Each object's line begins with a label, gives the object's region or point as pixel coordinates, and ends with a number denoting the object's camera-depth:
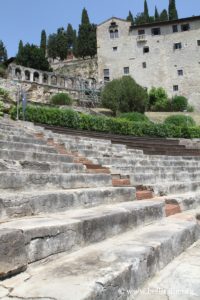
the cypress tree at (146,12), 75.06
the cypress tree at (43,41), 78.26
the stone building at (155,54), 60.19
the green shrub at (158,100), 54.34
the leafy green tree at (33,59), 63.62
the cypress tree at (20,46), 66.18
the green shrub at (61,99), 46.87
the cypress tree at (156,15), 77.43
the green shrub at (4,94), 38.38
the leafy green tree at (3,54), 75.94
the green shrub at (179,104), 53.75
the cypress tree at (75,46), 74.46
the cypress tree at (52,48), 78.06
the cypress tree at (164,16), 75.35
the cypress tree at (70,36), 85.62
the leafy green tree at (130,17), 80.19
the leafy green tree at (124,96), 46.38
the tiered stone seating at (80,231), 2.47
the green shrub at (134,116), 36.53
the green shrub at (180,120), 37.50
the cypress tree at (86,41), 71.69
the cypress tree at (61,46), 77.44
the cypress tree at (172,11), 71.09
